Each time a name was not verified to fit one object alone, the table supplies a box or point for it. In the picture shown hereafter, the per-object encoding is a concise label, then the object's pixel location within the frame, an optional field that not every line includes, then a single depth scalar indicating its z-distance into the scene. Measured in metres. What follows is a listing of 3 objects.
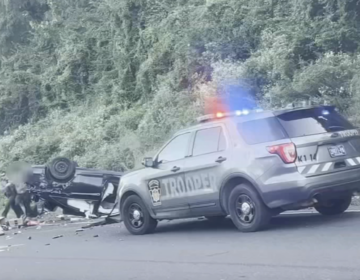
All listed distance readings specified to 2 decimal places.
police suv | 10.78
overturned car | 16.59
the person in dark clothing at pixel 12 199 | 18.56
